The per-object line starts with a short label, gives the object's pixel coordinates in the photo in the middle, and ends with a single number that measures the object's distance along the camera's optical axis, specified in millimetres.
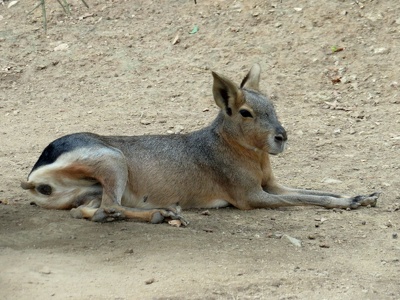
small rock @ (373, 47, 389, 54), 20625
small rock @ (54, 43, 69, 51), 22953
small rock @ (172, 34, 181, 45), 22328
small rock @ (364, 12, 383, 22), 21531
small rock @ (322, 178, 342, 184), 15633
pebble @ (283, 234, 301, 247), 12125
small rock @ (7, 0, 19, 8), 25187
